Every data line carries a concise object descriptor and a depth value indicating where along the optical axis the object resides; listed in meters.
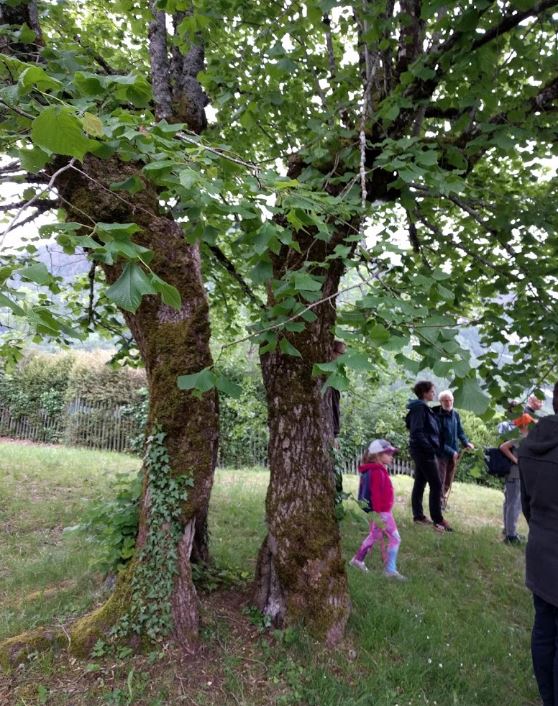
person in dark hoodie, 2.69
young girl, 4.78
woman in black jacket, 6.31
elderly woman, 6.72
